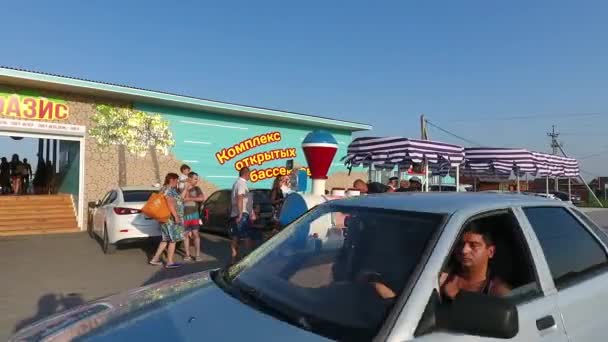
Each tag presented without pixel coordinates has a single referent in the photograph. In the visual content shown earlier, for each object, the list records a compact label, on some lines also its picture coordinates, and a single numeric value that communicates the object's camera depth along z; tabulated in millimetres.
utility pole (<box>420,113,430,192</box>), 33938
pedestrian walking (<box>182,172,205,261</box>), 9031
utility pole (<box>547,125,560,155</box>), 58484
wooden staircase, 12828
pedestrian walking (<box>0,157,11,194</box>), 17031
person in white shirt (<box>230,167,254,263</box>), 8383
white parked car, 9625
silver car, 1962
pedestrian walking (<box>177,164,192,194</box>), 9578
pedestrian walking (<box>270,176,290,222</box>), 9547
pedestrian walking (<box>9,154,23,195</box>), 16531
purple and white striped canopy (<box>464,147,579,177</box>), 14273
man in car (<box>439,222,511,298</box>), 2469
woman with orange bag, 8398
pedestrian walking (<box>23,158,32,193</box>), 17184
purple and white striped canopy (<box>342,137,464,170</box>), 11023
